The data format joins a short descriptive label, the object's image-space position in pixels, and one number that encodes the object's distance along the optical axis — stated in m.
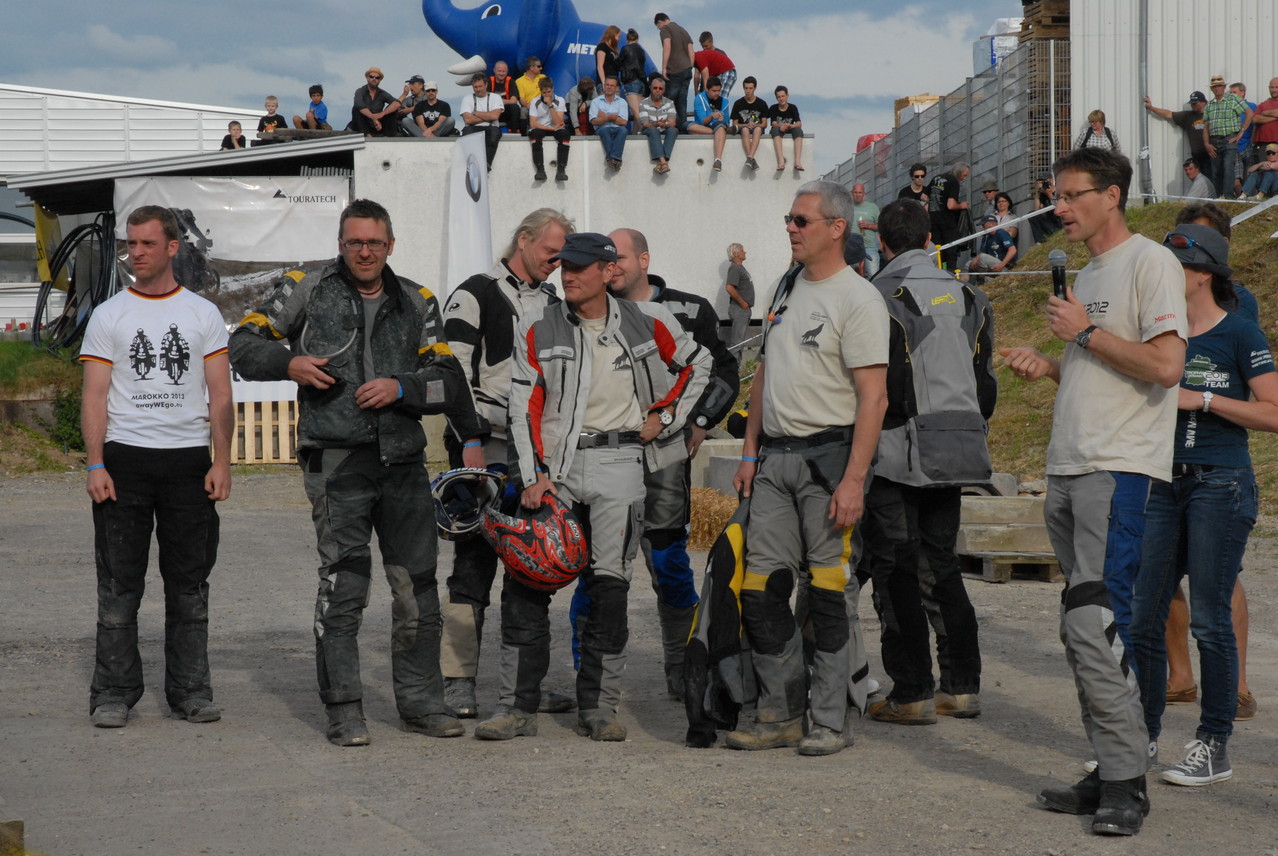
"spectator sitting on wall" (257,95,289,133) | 21.33
